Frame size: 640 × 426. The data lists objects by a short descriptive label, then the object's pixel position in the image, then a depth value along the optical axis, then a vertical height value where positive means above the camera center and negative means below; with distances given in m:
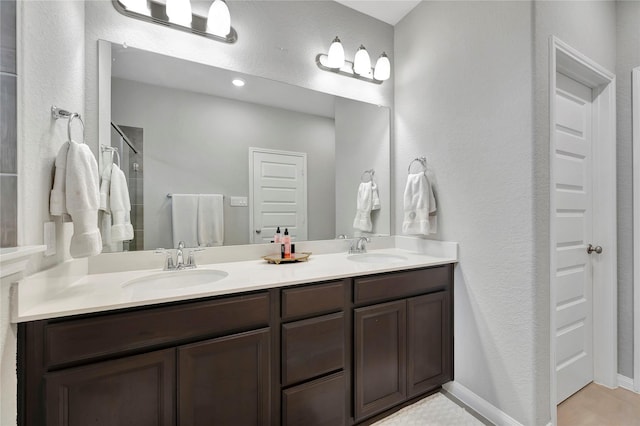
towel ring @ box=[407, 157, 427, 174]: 2.04 +0.38
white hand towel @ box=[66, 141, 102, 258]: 1.05 +0.04
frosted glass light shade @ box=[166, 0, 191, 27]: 1.51 +1.11
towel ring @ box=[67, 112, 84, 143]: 1.10 +0.38
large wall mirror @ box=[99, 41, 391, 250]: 1.51 +0.42
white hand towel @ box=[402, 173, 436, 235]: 1.89 +0.04
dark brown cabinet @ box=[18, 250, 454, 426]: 0.93 -0.62
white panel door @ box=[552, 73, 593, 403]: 1.70 -0.15
